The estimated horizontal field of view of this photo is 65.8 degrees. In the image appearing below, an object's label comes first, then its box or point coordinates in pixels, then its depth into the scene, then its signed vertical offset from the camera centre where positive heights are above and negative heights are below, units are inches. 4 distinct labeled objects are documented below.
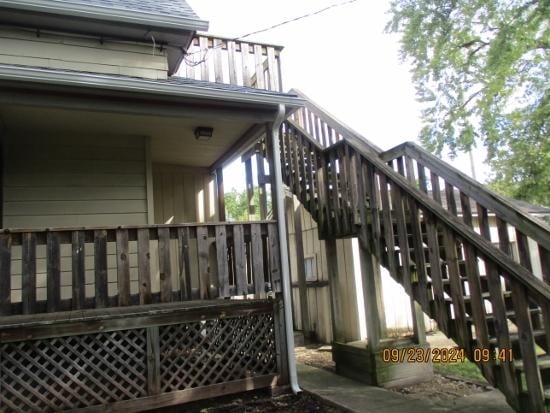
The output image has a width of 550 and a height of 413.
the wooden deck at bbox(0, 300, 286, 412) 153.3 -29.5
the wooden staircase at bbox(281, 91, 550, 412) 120.7 +4.1
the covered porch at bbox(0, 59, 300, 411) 157.3 +9.9
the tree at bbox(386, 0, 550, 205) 422.0 +191.5
